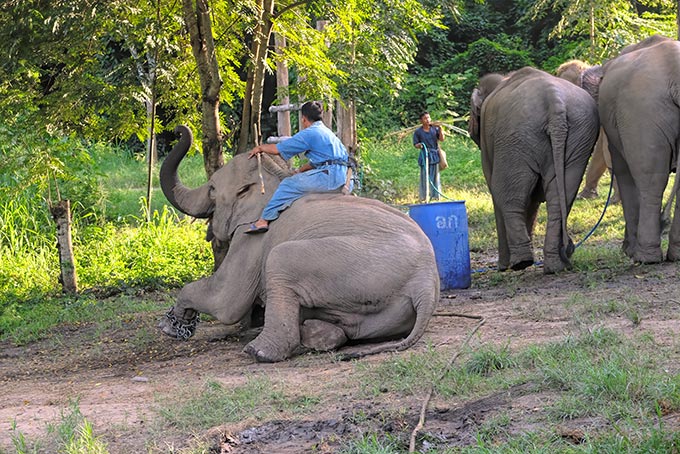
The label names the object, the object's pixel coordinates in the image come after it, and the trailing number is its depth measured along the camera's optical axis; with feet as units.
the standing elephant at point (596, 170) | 53.21
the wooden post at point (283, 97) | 46.97
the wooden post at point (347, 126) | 59.21
